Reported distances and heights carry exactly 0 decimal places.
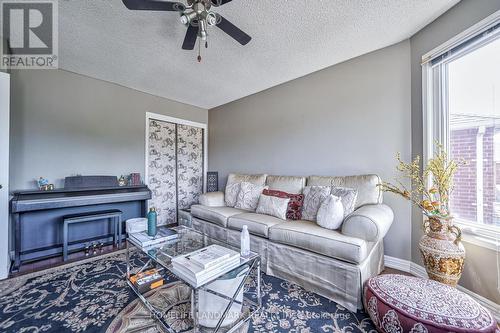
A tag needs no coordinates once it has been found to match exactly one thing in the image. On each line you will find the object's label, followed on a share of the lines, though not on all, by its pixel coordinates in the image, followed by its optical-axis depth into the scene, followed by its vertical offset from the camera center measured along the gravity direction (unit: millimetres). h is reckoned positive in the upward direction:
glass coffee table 1324 -932
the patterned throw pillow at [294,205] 2482 -492
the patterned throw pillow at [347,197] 2062 -324
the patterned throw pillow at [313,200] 2312 -400
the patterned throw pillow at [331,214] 1970 -476
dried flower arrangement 1697 -152
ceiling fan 1381 +1135
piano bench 2420 -683
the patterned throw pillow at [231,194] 3138 -442
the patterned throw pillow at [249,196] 2926 -442
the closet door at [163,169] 3713 -47
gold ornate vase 1544 -673
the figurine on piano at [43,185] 2582 -240
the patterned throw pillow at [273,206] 2520 -515
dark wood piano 2232 -595
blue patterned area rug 1406 -1118
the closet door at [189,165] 4117 +34
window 1557 +460
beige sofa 1638 -747
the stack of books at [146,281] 1684 -995
